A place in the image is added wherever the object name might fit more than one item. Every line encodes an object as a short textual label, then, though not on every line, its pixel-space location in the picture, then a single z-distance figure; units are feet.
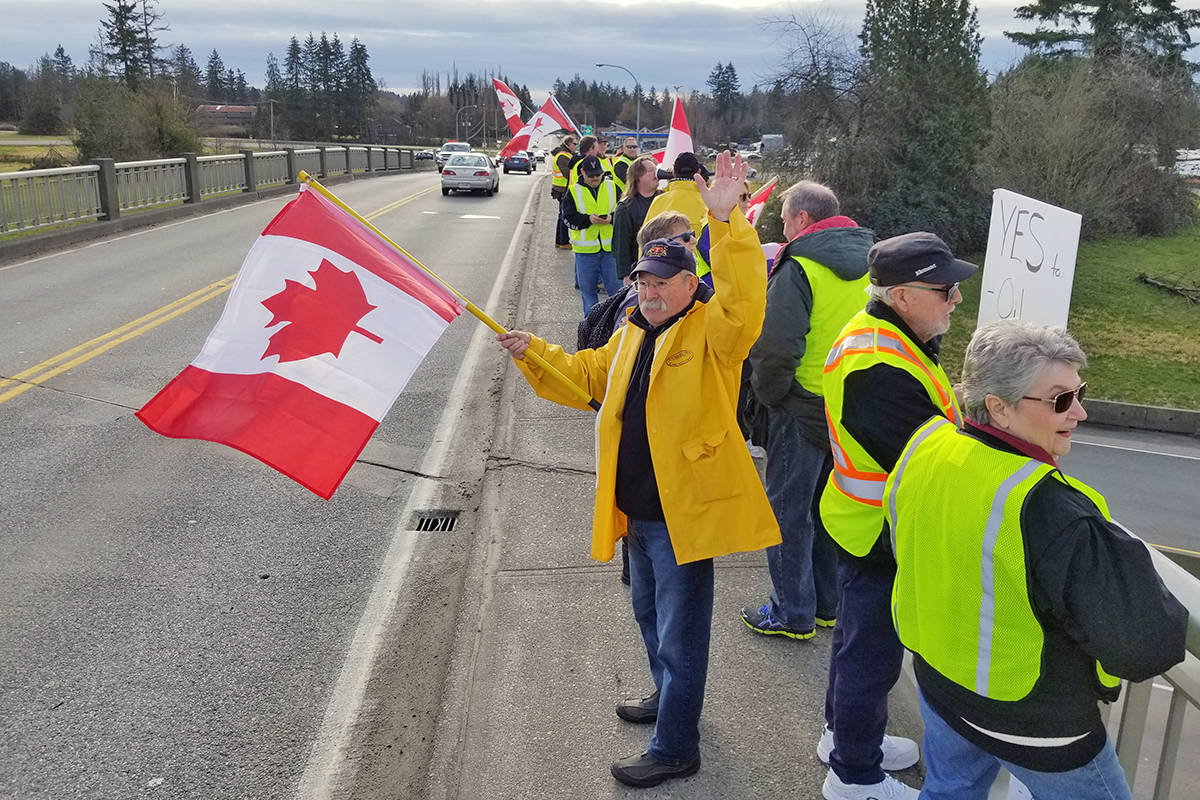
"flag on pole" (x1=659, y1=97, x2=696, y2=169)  32.50
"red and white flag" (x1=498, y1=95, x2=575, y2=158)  66.69
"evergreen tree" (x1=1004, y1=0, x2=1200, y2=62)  122.83
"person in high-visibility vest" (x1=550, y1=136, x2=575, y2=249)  49.75
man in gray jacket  13.46
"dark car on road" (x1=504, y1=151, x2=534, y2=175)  201.87
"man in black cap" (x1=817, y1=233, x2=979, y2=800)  9.57
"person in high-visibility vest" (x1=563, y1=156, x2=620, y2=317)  33.27
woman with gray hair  6.78
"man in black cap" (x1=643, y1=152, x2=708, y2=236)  23.16
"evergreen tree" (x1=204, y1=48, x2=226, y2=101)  450.71
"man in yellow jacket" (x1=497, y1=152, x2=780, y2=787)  10.52
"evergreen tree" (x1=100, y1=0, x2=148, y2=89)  265.54
